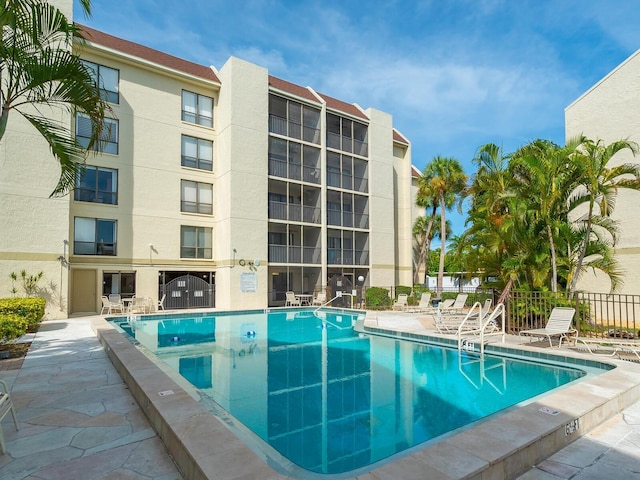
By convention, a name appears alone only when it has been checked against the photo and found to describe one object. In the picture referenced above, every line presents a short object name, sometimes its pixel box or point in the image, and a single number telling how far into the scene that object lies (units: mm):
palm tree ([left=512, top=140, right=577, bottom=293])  10797
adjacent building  14773
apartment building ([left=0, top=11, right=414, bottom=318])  17625
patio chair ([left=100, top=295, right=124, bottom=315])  18141
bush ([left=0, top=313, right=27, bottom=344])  8773
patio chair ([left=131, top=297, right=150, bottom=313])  19562
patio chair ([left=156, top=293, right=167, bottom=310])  20031
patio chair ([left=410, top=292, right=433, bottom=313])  18578
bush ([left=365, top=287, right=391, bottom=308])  21609
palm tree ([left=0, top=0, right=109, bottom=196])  5219
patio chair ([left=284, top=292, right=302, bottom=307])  23500
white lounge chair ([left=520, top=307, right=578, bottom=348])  9183
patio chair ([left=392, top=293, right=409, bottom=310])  20591
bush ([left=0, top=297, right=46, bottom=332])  12020
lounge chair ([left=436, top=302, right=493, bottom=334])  11631
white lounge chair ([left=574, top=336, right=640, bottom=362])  8109
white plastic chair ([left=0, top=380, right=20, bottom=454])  3998
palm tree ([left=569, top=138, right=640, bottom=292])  10070
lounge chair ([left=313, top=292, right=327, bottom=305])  23097
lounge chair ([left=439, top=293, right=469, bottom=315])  15245
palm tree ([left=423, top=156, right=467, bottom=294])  29375
